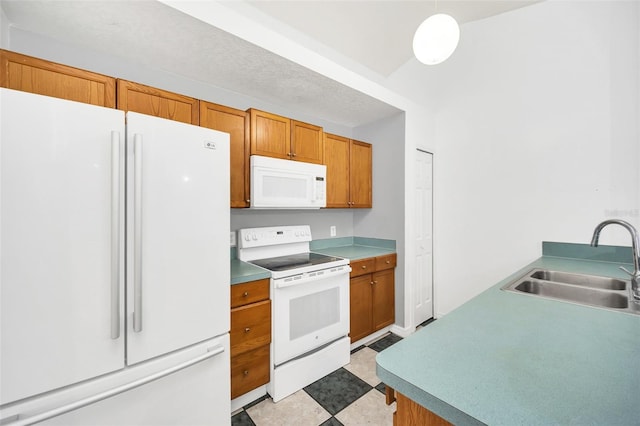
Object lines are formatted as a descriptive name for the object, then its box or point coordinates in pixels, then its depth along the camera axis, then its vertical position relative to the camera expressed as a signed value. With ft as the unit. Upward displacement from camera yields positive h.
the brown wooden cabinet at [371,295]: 7.97 -2.79
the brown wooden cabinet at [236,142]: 6.26 +1.92
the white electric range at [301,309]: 6.05 -2.55
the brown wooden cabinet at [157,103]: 5.05 +2.42
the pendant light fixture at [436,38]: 4.25 +3.07
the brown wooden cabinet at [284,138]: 6.93 +2.27
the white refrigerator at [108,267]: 2.88 -0.73
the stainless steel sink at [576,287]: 4.40 -1.48
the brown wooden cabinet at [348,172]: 8.86 +1.56
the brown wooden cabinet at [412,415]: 2.14 -1.79
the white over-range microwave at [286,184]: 6.73 +0.87
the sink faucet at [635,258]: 3.89 -0.72
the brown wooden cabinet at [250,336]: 5.48 -2.79
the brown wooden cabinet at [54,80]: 4.13 +2.37
